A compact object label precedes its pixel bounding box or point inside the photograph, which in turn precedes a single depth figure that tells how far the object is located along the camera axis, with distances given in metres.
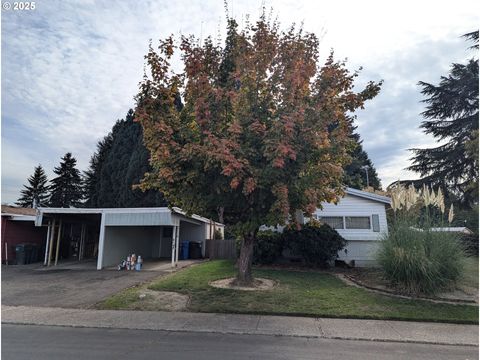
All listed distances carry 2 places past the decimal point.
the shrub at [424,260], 8.38
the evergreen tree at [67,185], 39.06
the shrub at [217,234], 21.64
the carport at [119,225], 14.05
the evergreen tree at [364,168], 37.28
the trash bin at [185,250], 18.50
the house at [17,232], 16.47
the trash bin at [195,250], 18.70
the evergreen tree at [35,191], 44.34
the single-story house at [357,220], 14.35
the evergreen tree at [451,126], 23.97
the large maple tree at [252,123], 7.69
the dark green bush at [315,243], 13.13
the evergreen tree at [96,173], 27.78
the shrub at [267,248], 13.74
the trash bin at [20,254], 16.16
